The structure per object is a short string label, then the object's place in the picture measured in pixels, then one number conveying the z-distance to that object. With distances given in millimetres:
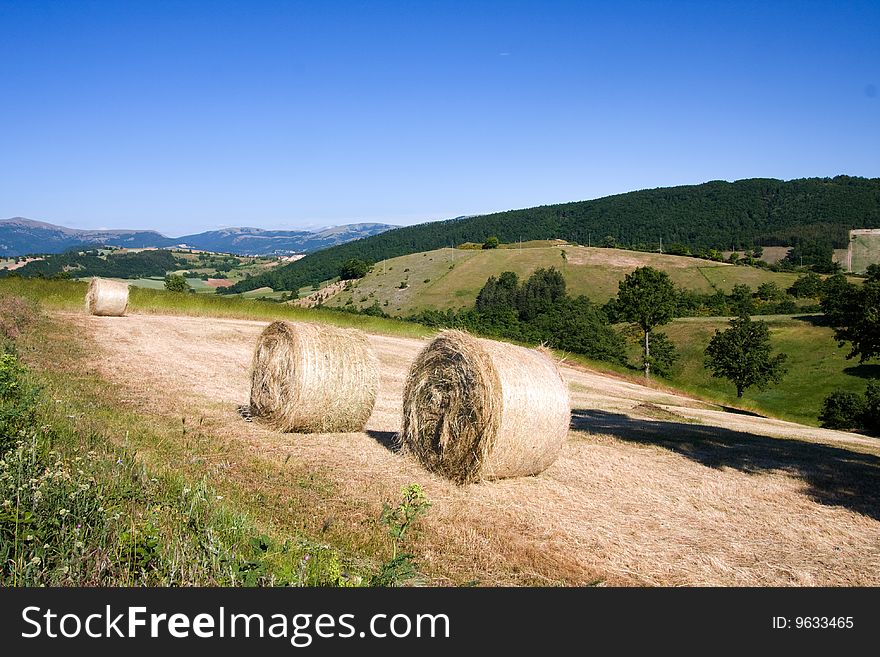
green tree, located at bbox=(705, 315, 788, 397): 55875
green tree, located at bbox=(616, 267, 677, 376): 48031
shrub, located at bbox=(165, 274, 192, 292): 53238
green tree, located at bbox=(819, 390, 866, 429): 48966
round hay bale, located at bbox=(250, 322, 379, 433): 11750
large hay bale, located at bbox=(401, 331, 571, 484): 9484
